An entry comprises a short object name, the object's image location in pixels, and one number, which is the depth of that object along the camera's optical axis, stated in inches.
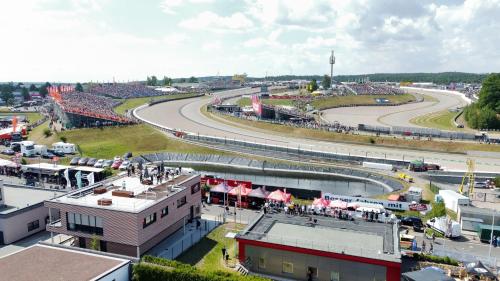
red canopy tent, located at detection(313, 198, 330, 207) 1750.6
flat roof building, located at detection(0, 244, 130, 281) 1032.2
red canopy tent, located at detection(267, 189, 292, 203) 1846.7
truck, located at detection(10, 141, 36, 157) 2965.1
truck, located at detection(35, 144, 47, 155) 2979.8
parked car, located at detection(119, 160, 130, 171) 2581.7
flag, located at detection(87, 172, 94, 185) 2038.6
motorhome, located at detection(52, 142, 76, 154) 3075.8
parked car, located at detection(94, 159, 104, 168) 2657.5
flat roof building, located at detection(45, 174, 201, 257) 1333.5
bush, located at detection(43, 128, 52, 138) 3540.8
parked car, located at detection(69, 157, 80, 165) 2737.9
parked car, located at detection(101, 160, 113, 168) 2648.9
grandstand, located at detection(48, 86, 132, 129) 3885.3
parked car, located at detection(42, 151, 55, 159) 2967.5
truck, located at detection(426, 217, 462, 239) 1550.2
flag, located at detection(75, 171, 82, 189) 1957.2
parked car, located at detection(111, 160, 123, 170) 2631.2
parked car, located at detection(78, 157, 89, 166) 2724.2
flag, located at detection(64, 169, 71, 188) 2092.8
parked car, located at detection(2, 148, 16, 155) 3065.9
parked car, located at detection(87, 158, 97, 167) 2722.7
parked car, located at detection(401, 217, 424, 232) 1624.1
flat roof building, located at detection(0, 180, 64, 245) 1477.6
